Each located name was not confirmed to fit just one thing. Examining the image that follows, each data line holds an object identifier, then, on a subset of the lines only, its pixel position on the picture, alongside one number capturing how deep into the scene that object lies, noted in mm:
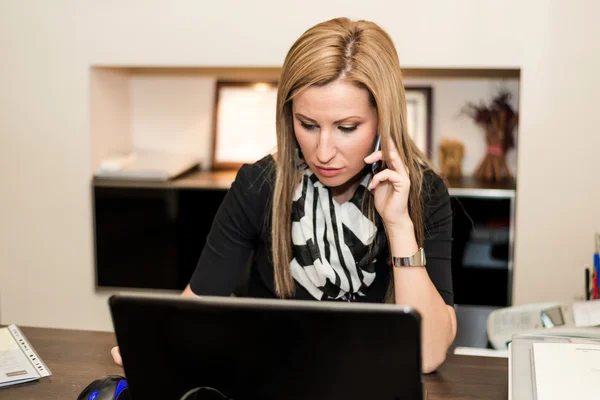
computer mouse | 983
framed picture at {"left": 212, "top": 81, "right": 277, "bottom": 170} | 2795
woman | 1337
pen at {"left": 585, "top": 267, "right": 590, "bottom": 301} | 1757
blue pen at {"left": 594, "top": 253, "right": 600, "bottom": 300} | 1606
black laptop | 762
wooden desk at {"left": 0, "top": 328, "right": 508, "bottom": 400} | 1085
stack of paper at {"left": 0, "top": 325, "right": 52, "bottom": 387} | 1119
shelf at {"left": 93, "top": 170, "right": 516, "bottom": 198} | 2359
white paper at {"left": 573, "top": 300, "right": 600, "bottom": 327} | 1271
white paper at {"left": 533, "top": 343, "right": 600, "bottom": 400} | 931
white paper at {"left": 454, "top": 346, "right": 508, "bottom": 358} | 1253
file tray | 945
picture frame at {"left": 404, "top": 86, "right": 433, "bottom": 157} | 2658
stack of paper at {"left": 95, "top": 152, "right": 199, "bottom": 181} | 2578
